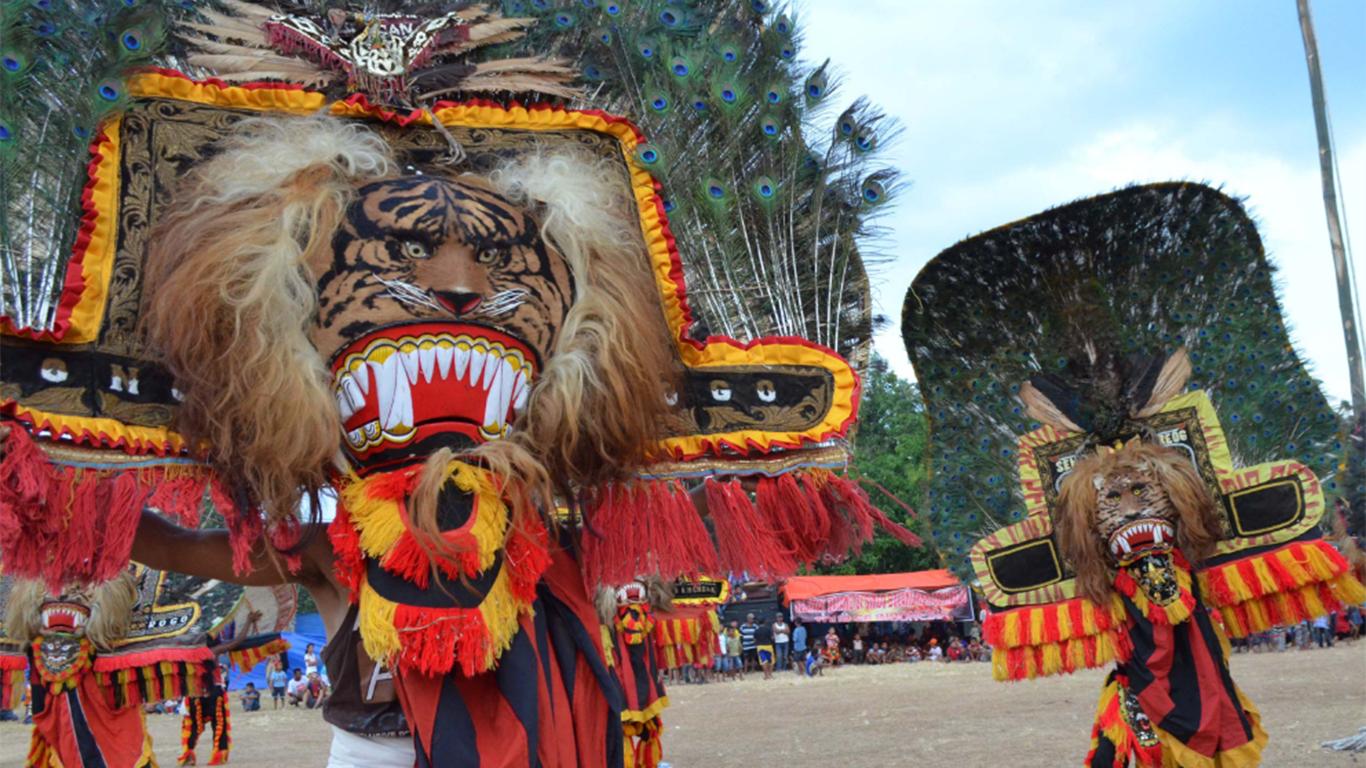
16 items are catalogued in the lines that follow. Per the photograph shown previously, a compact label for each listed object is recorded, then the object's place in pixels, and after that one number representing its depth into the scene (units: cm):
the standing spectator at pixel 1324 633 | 2142
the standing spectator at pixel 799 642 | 2608
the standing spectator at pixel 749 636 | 2608
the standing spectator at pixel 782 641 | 2545
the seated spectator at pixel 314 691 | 2196
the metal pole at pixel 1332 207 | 480
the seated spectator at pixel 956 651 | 2562
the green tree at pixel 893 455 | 3238
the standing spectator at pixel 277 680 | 2256
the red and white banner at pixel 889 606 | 2577
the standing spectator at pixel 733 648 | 2502
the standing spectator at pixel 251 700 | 2203
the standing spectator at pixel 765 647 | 2409
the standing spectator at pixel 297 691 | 2283
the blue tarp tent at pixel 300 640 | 2533
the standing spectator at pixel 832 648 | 2592
